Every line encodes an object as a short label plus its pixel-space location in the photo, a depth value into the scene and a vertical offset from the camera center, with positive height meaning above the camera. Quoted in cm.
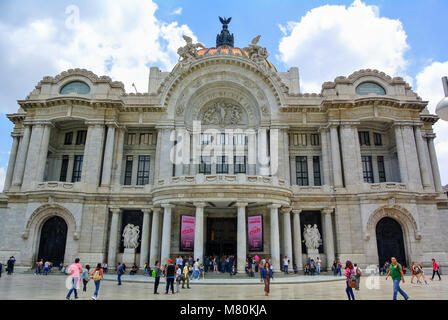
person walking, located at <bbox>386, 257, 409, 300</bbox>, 1304 -123
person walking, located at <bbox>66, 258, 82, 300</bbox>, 1390 -140
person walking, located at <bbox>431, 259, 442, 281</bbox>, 2412 -173
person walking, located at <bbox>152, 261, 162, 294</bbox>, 1742 -202
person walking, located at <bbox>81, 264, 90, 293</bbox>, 1566 -171
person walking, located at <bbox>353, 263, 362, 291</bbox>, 1618 -144
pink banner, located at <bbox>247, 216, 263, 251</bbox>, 2995 +107
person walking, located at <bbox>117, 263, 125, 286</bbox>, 2145 -191
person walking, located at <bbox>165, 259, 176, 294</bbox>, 1720 -176
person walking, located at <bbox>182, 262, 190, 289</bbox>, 1989 -195
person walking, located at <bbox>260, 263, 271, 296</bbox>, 1636 -184
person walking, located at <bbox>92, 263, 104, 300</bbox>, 1438 -157
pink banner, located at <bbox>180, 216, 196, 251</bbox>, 2980 +93
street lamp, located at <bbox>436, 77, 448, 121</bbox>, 731 +316
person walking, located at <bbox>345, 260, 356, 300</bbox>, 1343 -161
